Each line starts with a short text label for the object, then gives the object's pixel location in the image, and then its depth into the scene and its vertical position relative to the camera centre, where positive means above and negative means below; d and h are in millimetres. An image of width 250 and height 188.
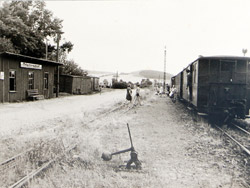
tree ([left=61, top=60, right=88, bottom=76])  39106 +2209
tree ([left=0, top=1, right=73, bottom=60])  31364 +7217
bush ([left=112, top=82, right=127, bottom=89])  58000 -348
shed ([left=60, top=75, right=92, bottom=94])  30766 -149
